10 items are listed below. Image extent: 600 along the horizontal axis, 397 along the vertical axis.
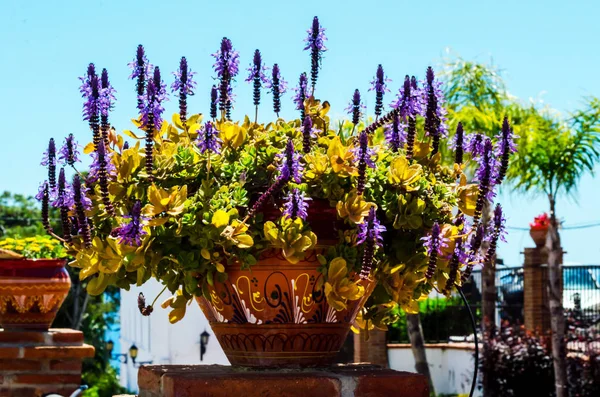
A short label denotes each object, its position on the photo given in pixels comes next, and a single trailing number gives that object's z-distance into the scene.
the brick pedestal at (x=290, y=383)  2.58
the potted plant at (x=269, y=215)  2.54
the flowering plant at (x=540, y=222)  19.17
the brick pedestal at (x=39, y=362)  4.87
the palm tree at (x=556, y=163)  12.56
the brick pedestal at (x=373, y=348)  19.69
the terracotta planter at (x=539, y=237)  18.81
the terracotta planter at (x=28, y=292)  5.21
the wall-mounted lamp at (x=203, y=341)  19.06
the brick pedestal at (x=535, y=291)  18.44
